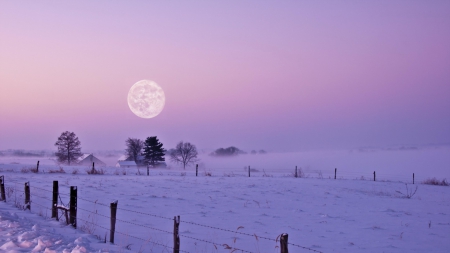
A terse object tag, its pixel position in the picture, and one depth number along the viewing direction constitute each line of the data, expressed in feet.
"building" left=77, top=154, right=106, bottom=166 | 257.24
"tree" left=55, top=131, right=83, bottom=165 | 243.93
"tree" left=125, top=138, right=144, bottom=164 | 300.40
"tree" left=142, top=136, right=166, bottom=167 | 265.75
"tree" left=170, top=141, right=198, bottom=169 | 341.62
